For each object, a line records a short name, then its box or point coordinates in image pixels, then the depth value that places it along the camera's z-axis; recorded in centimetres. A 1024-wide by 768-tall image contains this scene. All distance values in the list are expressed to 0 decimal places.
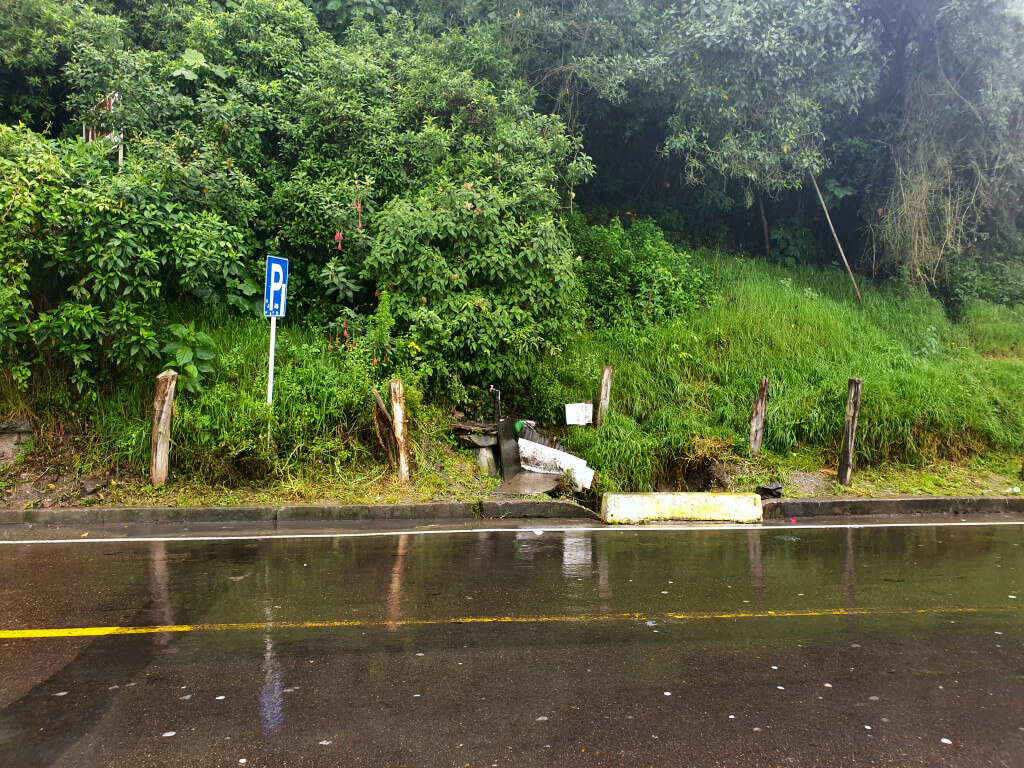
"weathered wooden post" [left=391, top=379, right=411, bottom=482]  933
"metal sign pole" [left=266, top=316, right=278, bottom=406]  932
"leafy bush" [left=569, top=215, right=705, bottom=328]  1404
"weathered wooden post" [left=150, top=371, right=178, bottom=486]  886
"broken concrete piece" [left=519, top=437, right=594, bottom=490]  966
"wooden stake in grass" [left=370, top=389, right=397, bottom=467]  942
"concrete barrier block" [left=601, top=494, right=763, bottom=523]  876
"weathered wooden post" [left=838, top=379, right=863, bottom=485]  1002
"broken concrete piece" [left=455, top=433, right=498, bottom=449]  1041
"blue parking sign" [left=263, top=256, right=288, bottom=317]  954
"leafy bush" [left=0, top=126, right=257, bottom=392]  879
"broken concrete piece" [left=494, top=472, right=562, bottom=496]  934
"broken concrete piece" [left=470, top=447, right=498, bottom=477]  1025
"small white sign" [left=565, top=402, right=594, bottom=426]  1072
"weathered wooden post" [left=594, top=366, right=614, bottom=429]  1095
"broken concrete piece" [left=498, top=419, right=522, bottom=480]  1016
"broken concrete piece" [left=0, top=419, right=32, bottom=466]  928
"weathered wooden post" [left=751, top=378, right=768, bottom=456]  1033
